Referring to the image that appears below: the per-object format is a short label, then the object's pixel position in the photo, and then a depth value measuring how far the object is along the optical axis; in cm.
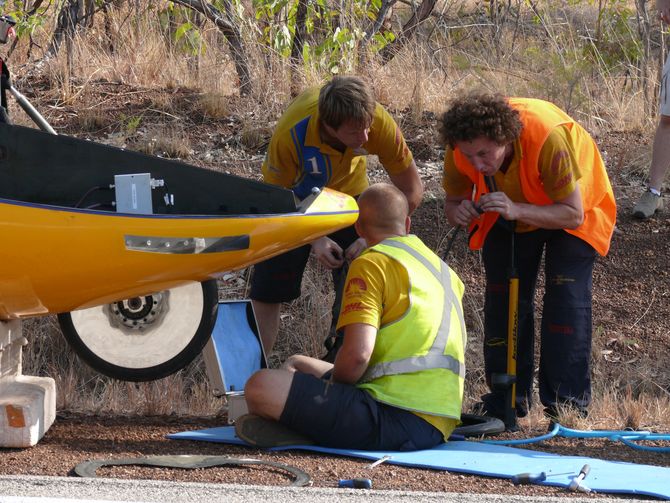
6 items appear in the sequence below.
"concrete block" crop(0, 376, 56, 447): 896
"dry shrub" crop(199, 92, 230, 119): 1897
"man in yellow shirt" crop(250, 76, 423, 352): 1001
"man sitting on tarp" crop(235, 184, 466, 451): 867
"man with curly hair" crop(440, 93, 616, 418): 966
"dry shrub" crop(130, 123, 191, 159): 1755
